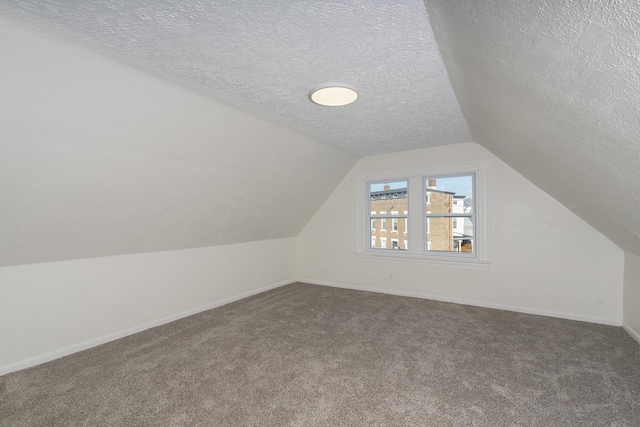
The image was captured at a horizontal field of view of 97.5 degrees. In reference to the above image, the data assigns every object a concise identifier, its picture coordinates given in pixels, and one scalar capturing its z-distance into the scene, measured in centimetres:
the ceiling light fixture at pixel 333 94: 211
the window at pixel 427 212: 400
